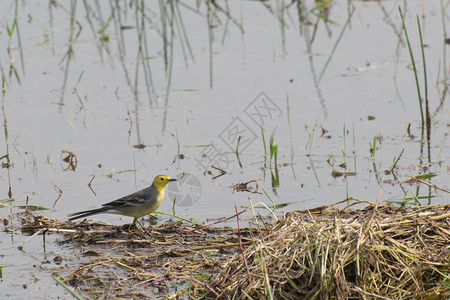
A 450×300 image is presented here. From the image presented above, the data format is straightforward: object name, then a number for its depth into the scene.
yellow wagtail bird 14.14
